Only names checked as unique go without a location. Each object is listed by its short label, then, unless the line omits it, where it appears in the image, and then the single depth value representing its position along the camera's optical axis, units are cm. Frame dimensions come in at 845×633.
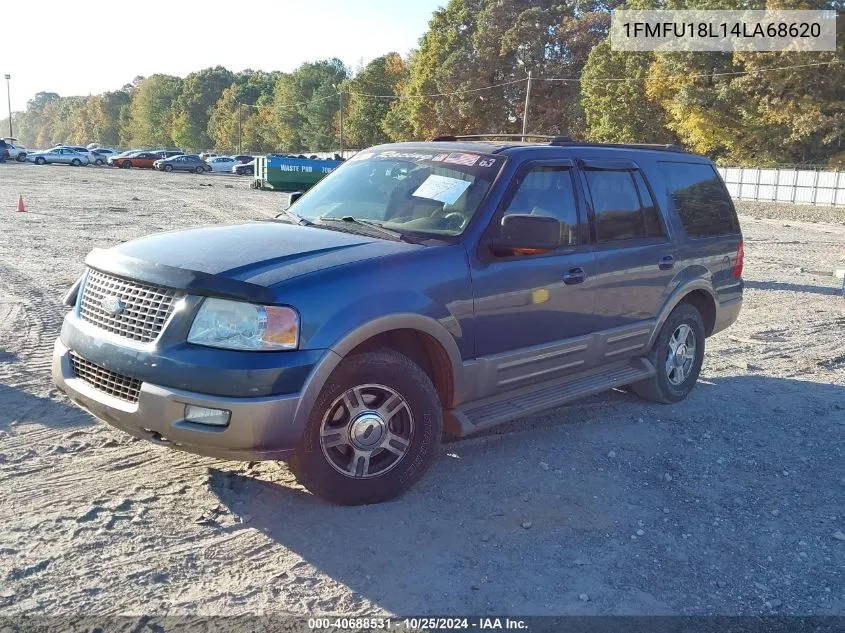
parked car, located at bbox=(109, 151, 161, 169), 5981
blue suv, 371
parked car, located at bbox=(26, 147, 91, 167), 5788
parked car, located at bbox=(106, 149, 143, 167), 6003
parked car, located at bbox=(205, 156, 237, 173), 6184
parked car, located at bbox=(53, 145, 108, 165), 5969
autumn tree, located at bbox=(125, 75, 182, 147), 14312
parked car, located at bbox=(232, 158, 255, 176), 5938
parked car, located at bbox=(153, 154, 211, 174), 5834
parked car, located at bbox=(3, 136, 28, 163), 5906
